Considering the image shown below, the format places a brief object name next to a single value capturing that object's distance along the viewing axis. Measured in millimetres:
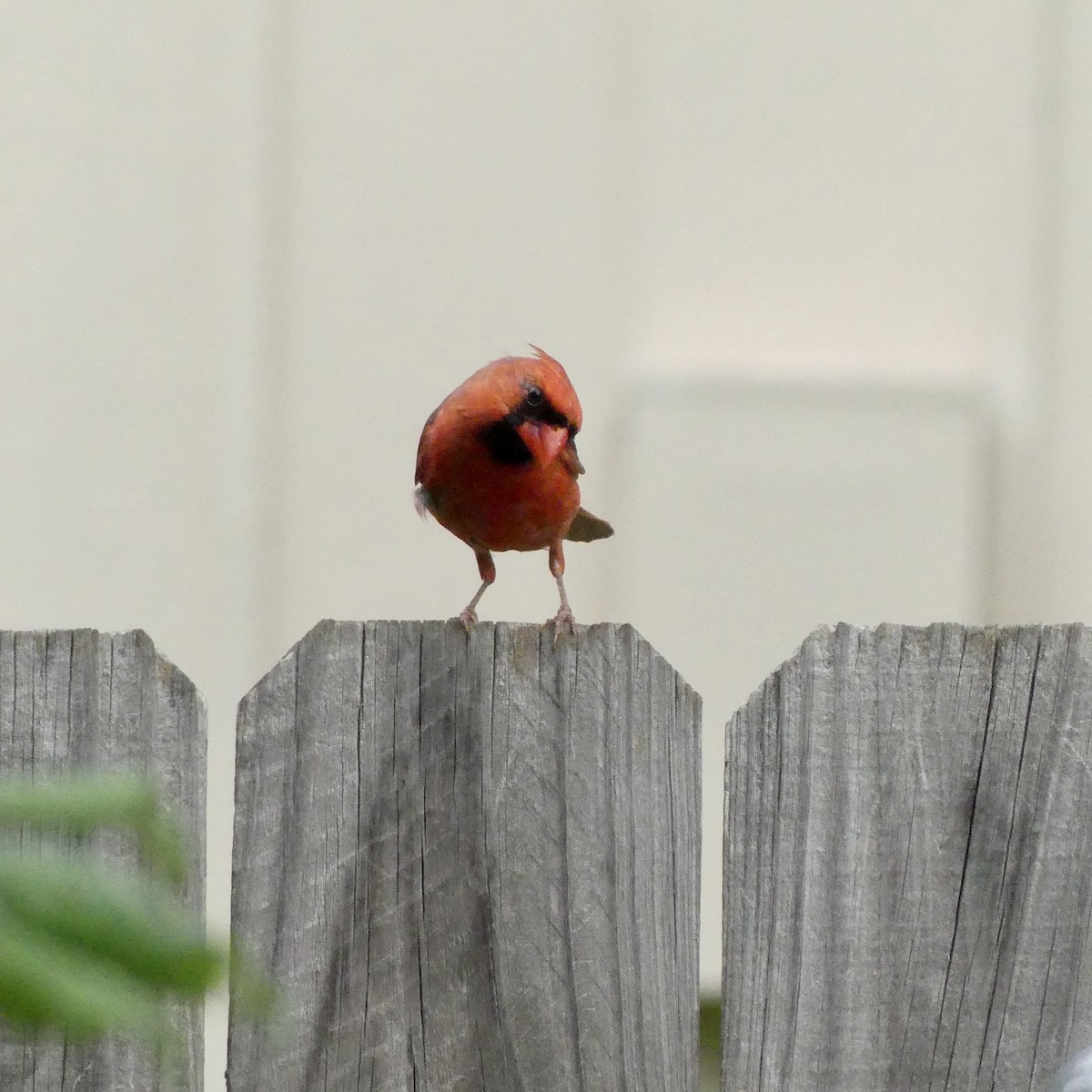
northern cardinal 7627
